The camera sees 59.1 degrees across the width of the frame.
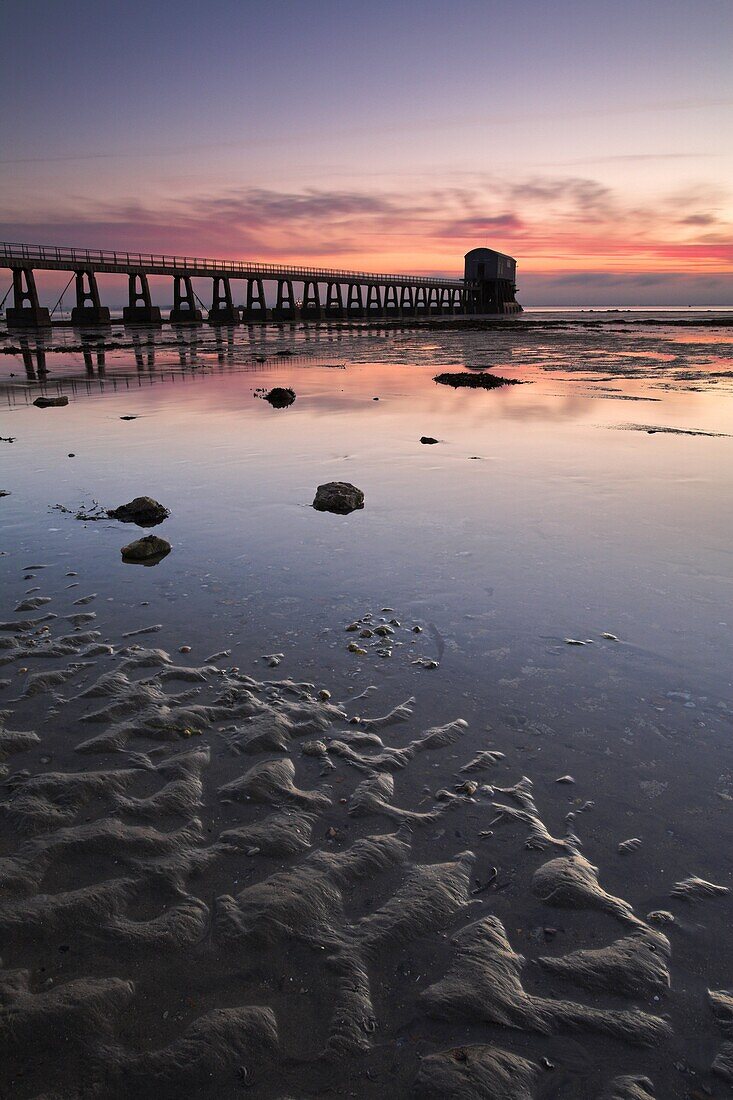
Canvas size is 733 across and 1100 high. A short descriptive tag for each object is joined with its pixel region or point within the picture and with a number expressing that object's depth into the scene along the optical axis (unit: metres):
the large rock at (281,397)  17.45
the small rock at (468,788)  3.27
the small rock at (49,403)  17.19
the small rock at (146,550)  6.39
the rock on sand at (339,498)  7.92
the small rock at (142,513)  7.56
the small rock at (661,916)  2.55
